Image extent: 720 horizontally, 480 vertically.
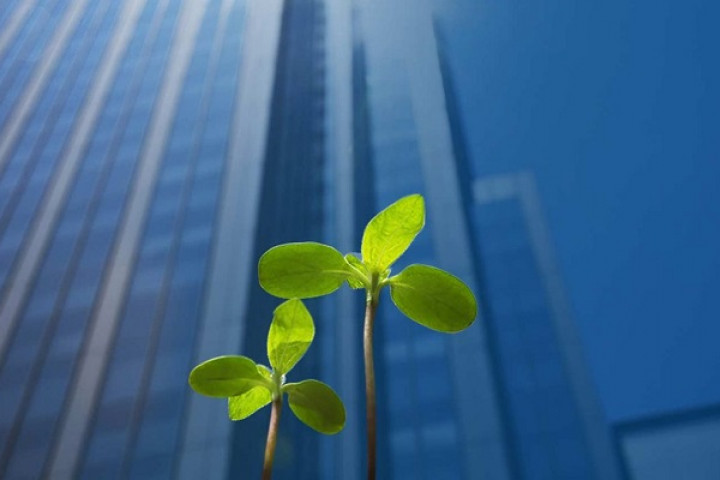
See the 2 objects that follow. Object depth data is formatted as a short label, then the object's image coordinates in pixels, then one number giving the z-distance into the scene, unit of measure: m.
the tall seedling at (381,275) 0.31
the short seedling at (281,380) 0.31
